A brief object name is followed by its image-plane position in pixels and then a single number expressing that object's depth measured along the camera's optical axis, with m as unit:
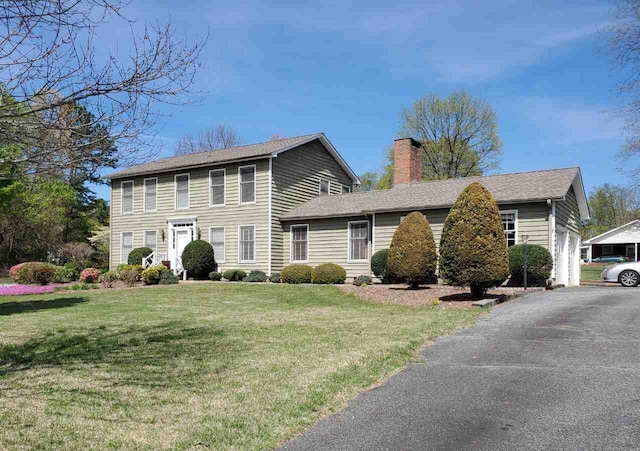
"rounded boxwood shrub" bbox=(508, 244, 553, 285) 17.33
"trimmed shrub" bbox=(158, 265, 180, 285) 22.02
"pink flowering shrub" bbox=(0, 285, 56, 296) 17.90
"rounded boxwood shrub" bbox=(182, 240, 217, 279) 24.36
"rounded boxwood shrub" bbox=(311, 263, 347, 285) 21.88
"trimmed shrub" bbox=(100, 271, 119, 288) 21.08
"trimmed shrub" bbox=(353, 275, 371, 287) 20.75
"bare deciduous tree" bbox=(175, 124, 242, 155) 50.34
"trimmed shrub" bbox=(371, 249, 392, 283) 21.03
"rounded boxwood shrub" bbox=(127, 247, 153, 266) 27.11
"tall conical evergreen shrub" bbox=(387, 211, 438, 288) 16.23
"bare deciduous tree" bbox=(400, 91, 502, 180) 40.84
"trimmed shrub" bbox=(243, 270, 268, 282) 23.27
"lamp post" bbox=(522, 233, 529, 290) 16.59
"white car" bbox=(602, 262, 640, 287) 19.98
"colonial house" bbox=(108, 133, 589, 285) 19.98
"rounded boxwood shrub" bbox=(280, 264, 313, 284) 22.20
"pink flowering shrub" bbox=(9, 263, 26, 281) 23.13
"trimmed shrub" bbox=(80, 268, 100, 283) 22.70
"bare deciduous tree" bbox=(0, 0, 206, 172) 5.03
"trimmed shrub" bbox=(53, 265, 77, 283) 23.47
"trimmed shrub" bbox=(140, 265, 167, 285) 21.98
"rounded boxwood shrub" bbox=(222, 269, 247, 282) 23.88
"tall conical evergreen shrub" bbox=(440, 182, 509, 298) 13.39
